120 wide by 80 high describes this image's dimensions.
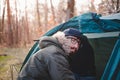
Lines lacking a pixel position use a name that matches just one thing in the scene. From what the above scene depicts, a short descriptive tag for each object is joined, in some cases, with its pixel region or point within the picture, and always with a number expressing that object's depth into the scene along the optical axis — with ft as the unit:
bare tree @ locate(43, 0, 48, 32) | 95.88
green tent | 9.25
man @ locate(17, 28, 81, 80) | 6.22
